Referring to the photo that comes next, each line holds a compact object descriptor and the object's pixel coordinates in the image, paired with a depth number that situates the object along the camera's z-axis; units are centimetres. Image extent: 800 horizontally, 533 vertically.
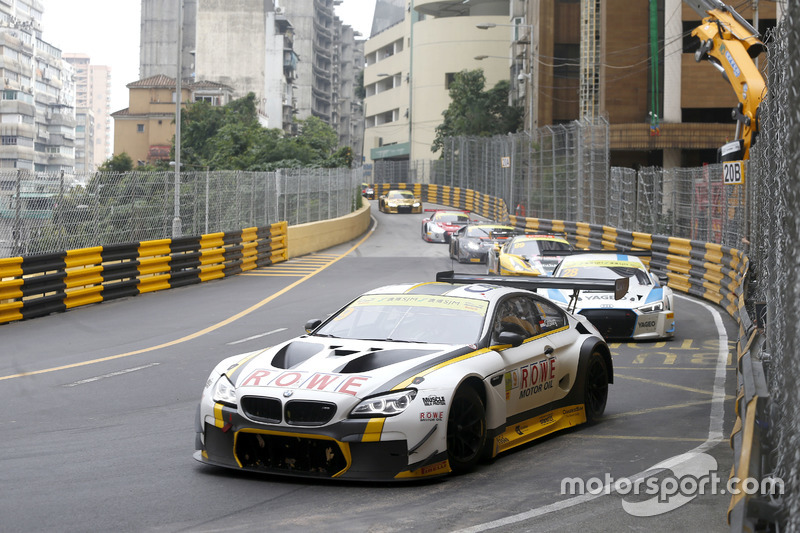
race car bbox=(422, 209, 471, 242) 4047
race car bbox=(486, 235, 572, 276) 2025
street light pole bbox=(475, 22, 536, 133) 4438
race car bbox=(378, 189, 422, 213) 6488
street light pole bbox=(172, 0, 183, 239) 2428
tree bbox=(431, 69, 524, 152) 7731
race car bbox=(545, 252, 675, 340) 1482
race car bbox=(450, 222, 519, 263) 3005
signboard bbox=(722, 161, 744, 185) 1767
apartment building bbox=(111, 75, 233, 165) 10069
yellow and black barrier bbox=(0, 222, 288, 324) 1694
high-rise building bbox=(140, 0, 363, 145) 10281
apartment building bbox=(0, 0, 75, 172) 15738
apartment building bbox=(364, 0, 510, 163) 9531
